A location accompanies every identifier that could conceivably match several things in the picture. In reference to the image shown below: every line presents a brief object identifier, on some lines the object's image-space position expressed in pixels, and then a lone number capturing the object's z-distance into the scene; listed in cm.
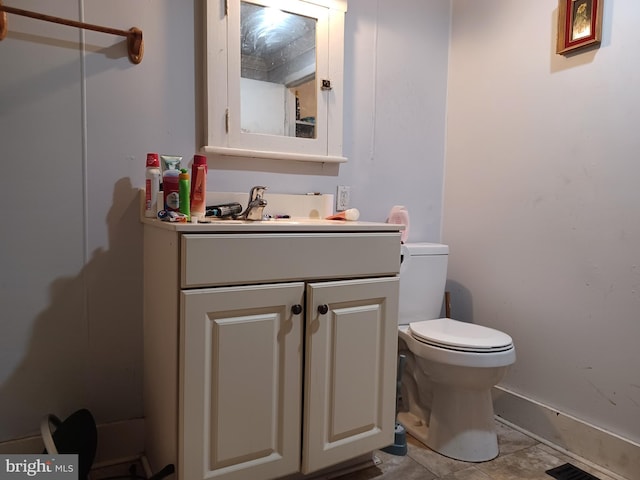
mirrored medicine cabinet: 153
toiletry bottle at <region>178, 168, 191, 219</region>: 124
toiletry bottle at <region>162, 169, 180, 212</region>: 125
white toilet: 151
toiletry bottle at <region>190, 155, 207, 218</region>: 133
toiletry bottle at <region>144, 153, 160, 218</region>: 135
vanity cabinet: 112
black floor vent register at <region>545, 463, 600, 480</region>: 146
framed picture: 153
